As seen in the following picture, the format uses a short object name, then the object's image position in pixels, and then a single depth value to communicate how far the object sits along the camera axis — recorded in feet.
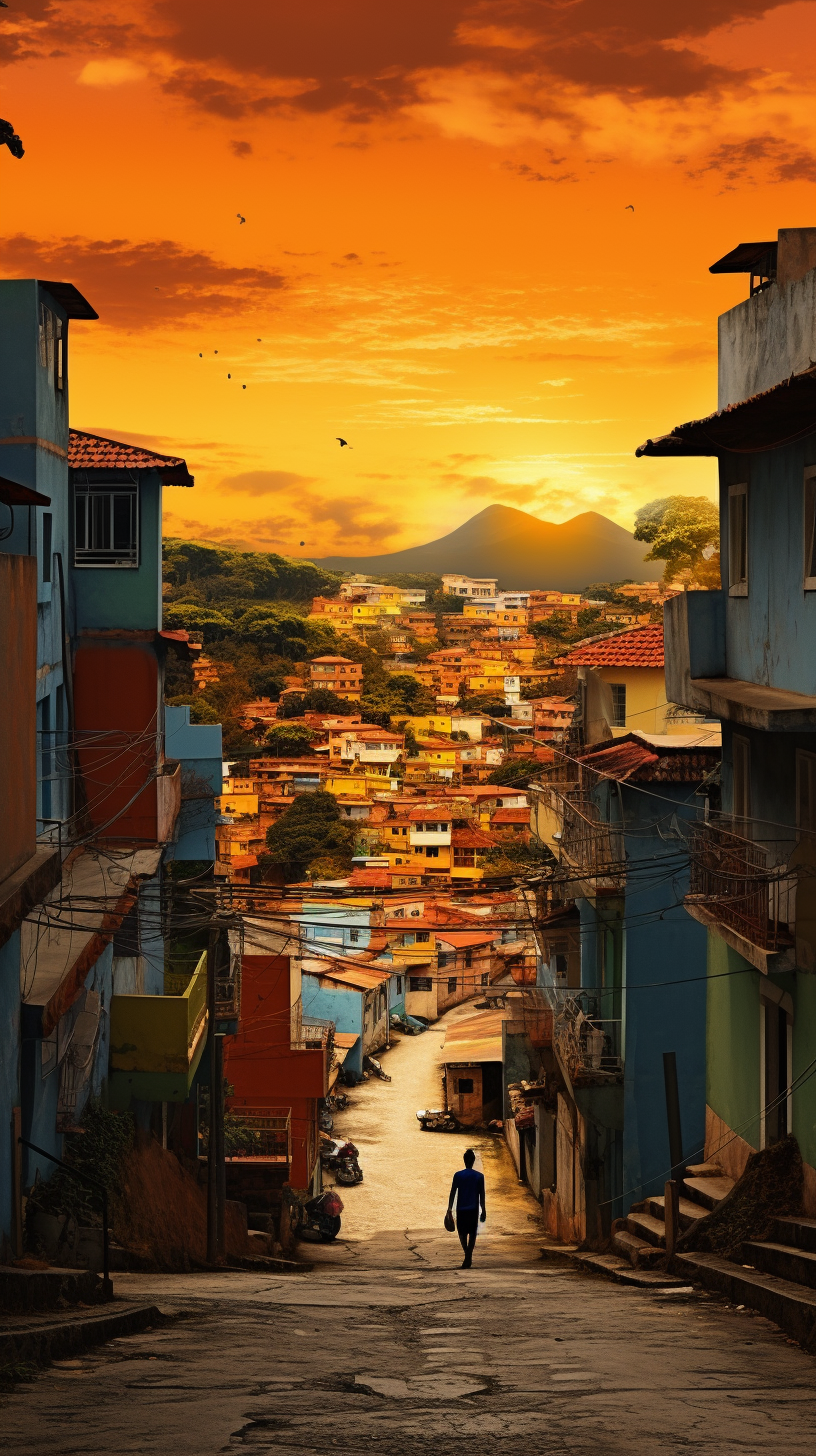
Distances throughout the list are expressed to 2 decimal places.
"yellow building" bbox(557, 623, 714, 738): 105.09
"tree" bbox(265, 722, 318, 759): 452.35
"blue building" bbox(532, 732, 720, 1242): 72.23
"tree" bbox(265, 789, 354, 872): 337.72
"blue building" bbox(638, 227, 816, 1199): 43.29
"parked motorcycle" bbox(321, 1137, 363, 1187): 129.29
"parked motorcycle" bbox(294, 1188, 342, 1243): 99.86
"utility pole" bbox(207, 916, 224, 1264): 67.26
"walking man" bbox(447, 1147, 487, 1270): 58.44
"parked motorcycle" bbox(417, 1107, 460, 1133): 160.86
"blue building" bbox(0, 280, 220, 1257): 40.01
